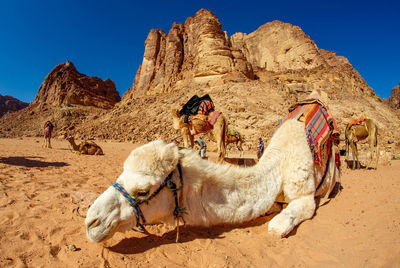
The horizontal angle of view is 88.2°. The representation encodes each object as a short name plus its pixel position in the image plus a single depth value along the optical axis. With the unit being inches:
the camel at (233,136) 525.8
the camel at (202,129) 226.7
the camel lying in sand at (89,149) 400.5
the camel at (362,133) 320.2
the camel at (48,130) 522.0
